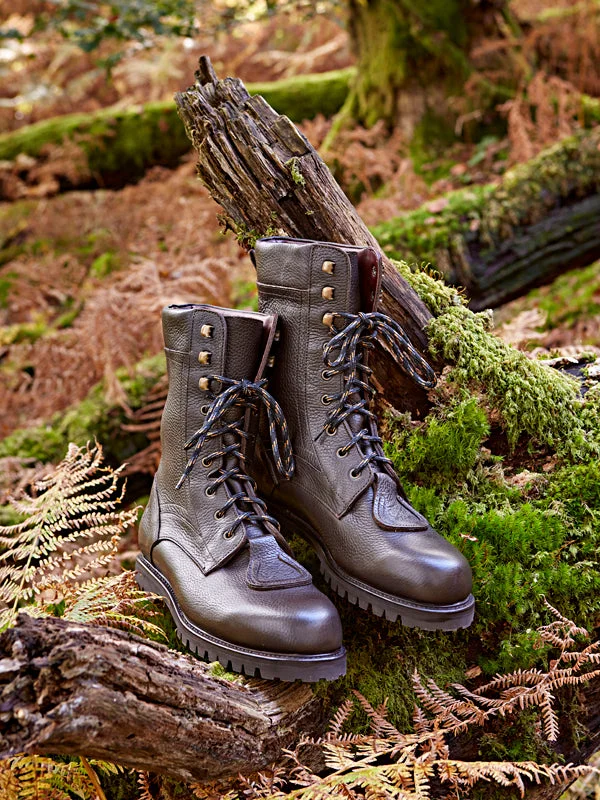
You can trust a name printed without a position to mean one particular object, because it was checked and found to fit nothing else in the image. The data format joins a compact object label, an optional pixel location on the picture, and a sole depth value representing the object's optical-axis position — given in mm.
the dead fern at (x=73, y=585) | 2160
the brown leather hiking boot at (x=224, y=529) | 2002
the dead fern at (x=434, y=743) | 1830
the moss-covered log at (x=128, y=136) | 8156
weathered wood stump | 2641
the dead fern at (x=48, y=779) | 1851
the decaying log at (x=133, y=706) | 1531
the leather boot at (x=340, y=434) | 2180
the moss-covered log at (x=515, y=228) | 4734
